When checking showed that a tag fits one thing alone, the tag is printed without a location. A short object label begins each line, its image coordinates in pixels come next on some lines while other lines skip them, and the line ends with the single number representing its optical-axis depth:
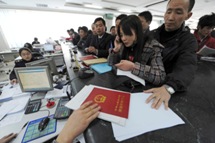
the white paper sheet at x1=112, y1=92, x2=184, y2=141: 0.40
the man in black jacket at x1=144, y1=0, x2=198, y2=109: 0.60
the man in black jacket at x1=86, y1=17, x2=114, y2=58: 1.93
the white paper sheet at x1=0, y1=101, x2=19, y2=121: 0.96
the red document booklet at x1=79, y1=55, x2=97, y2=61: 1.47
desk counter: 0.38
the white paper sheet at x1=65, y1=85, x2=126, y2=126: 0.44
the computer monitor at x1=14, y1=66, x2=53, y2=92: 1.04
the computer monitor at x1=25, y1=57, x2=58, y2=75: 1.23
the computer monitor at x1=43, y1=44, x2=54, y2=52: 4.04
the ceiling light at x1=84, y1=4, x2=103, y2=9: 5.59
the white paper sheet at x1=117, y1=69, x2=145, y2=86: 0.72
